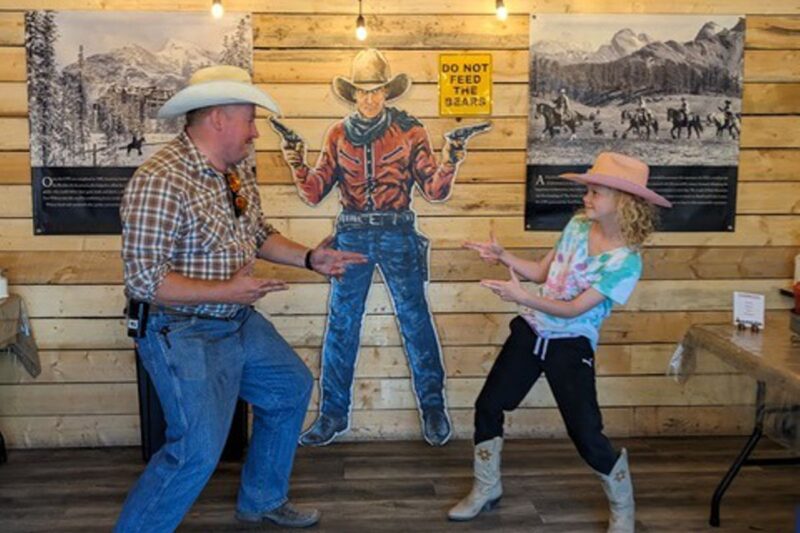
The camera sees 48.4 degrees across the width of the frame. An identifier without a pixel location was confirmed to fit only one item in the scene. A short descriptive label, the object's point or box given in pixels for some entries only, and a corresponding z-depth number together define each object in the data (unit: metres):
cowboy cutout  3.74
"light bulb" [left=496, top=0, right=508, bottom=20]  3.58
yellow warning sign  3.74
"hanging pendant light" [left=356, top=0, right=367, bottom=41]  3.58
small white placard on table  3.13
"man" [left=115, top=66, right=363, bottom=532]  2.50
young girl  2.76
